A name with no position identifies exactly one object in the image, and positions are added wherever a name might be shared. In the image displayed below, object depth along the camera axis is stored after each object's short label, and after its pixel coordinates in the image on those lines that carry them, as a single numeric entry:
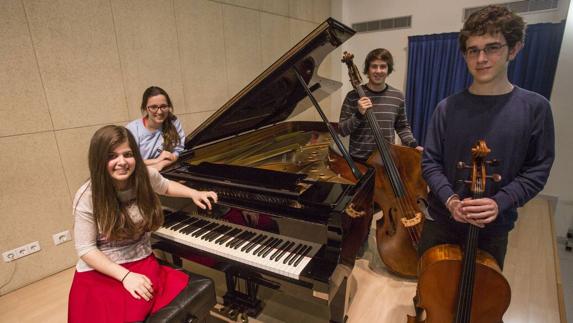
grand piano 1.42
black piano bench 1.34
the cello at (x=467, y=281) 1.24
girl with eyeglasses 2.49
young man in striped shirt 2.62
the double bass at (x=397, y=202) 2.25
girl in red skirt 1.34
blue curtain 3.81
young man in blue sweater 1.17
